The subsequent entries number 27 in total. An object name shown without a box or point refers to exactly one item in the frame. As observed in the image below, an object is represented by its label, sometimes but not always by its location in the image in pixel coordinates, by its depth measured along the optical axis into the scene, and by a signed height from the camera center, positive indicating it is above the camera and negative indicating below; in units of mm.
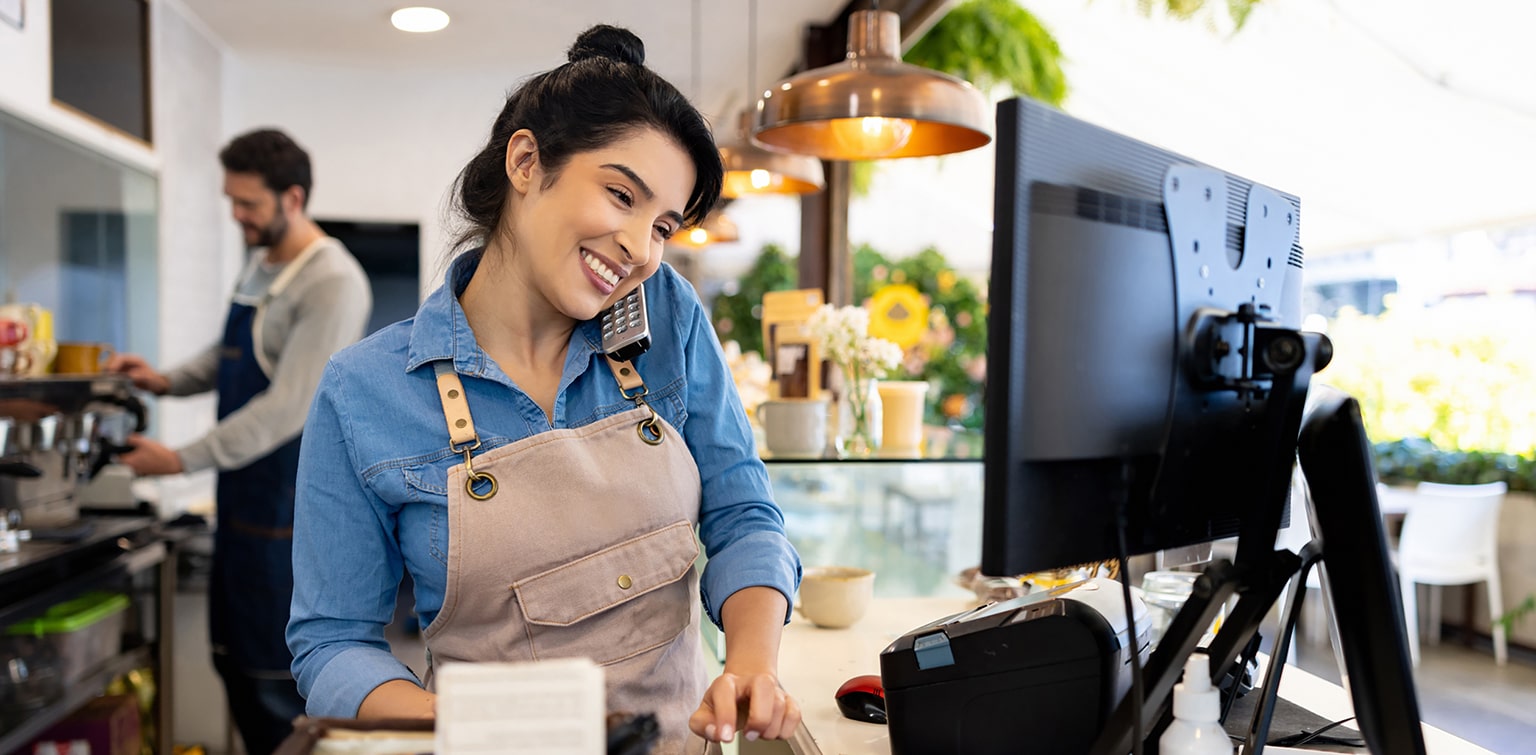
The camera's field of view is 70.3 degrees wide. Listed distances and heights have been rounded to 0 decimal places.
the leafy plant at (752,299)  7297 +289
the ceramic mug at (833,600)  1644 -390
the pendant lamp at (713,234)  4379 +466
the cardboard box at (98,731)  2438 -929
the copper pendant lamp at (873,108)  1755 +392
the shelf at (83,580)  2143 -555
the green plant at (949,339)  6078 +33
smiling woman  1111 -137
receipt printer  954 -299
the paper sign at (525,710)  555 -191
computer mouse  1208 -402
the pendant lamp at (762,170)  2938 +469
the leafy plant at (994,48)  4367 +1203
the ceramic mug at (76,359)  2754 -80
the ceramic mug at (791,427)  2332 -185
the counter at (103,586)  2161 -572
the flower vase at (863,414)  2592 -173
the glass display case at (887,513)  2334 -377
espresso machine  2297 -258
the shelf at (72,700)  2137 -801
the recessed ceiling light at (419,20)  4652 +1373
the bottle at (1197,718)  841 -288
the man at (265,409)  2795 -201
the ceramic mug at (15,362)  2475 -82
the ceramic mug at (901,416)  2635 -175
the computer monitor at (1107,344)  760 +2
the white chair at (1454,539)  4867 -838
